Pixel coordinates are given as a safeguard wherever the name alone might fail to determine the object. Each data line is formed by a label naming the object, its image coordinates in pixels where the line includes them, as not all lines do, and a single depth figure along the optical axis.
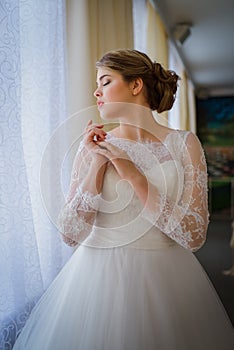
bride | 0.76
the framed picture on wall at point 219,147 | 3.34
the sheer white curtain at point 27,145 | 0.99
